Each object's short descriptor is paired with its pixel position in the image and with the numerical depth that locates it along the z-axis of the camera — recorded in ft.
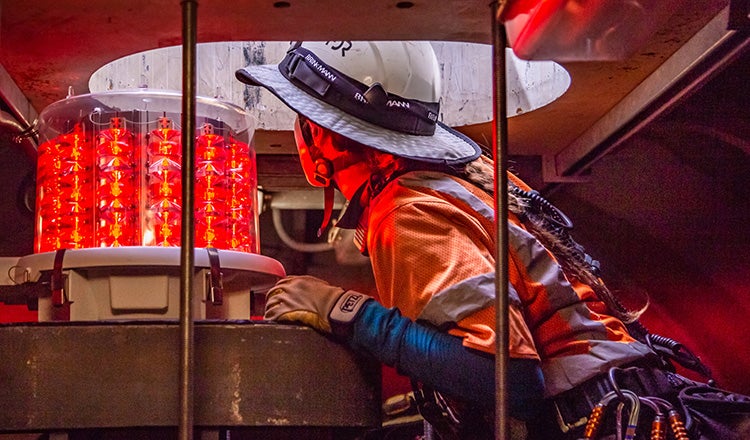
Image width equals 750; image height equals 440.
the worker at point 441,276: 8.50
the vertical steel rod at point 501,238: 7.71
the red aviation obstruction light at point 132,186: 9.53
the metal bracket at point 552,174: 12.40
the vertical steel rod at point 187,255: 7.79
